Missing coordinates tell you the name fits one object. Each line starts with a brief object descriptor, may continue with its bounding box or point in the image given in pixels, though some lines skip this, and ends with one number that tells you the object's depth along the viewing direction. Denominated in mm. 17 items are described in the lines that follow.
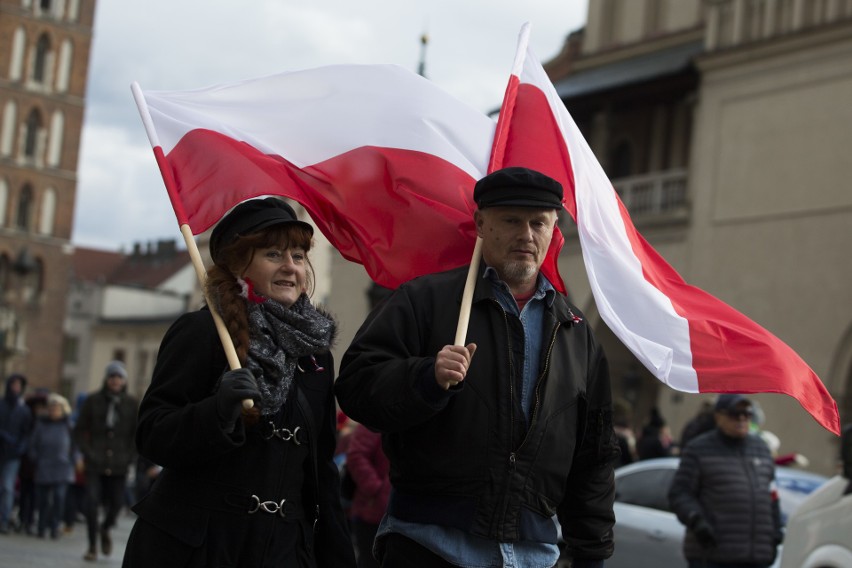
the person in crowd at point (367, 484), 9797
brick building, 83000
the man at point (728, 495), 9992
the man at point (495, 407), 4750
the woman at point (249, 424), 4754
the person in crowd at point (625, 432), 16688
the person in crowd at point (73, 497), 18750
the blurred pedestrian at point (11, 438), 17984
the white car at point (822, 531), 9219
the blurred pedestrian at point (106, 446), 14727
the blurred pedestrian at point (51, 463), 17688
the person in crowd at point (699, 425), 12492
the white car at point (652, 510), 12141
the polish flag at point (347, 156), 5852
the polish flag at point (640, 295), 5336
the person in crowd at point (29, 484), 18594
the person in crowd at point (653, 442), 17422
